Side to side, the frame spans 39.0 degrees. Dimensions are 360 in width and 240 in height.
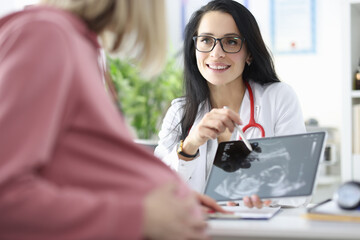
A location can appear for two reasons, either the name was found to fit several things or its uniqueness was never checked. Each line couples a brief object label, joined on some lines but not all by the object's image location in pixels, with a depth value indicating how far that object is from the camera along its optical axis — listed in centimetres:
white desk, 108
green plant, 424
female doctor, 202
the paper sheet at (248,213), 129
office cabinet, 252
